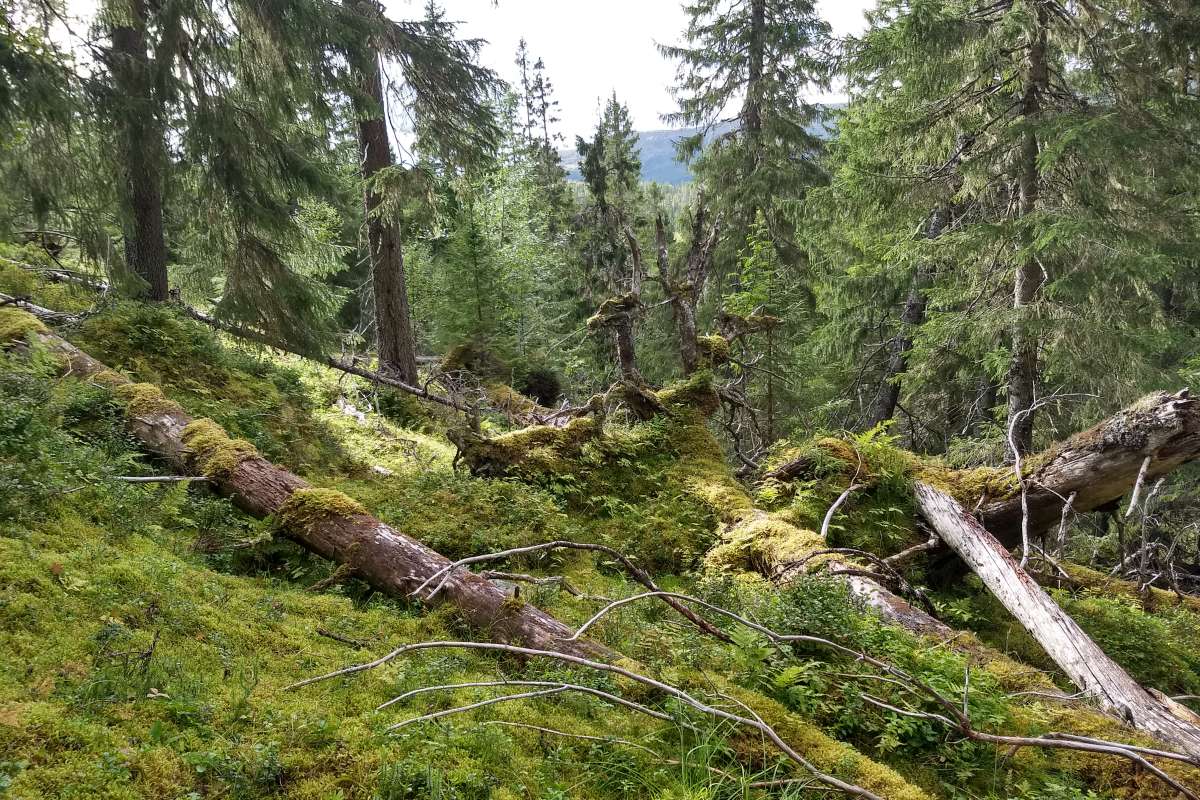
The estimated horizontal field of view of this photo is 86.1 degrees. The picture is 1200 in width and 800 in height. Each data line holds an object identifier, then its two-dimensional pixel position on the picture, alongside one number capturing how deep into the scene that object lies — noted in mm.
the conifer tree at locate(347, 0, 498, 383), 8742
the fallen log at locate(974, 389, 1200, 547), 5641
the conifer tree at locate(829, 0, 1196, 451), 7934
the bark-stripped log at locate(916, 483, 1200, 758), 3662
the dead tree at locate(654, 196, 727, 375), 7980
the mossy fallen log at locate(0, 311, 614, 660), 4070
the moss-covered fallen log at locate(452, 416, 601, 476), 7367
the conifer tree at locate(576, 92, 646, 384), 24609
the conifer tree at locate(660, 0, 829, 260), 17109
